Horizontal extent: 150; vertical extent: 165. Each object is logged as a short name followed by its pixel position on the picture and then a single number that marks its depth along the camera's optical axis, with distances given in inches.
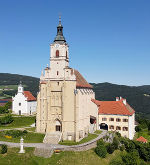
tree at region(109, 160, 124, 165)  1434.0
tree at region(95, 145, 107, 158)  1497.0
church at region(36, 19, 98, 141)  1682.1
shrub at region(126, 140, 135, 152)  1647.9
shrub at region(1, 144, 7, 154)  1389.4
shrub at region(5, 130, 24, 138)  1715.5
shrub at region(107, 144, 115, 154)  1571.0
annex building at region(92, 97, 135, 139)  2016.3
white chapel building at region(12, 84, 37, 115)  2560.7
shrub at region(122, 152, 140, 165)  1398.7
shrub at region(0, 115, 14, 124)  2090.4
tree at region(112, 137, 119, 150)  1634.0
